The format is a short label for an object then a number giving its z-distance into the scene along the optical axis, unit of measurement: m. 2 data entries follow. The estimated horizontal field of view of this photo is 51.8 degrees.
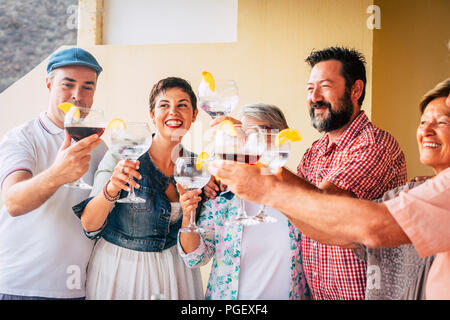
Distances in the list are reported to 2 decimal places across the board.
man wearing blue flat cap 1.84
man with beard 1.74
